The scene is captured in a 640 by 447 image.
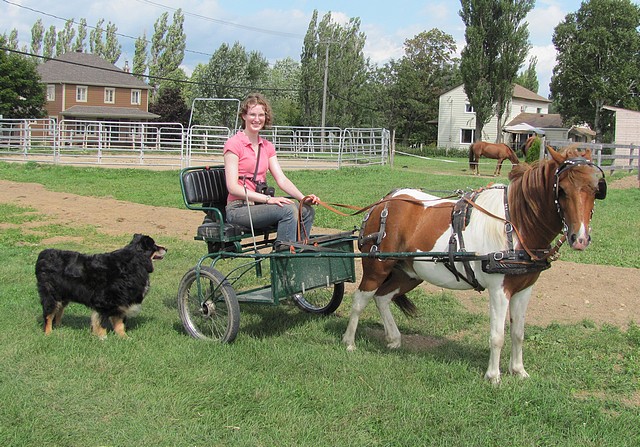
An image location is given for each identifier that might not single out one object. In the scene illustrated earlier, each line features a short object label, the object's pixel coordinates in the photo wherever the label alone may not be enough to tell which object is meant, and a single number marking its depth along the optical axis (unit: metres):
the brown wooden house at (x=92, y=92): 53.94
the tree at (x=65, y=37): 83.69
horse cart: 5.32
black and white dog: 5.57
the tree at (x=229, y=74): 52.31
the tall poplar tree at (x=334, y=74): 50.28
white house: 55.47
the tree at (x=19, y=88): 43.41
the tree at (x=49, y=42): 84.00
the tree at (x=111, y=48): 80.19
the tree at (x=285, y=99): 61.47
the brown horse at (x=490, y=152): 26.38
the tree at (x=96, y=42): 80.46
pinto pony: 4.00
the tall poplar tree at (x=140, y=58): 76.56
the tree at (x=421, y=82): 59.53
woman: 5.49
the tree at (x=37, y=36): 84.31
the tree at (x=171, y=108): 60.28
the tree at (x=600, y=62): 50.00
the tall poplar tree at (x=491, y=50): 44.03
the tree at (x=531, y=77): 100.88
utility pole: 44.77
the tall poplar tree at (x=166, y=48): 74.81
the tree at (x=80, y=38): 81.44
